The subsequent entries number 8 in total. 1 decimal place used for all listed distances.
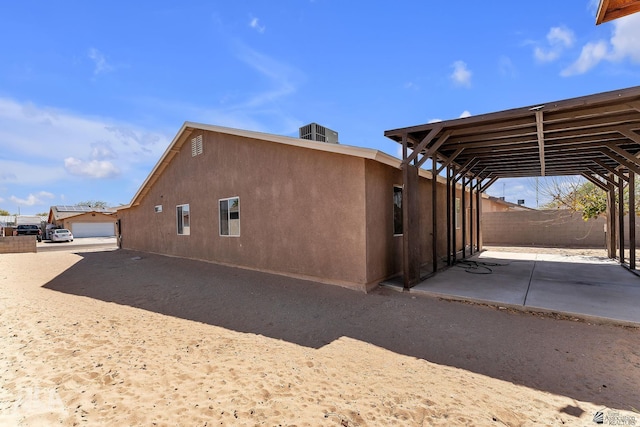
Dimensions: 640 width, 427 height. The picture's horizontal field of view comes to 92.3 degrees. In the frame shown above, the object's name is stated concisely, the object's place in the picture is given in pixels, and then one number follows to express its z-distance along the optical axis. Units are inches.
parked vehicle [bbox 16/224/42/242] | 1075.0
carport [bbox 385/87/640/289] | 218.7
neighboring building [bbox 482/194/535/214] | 861.2
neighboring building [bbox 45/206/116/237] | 1304.1
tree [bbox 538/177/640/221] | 516.4
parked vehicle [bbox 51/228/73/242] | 1075.9
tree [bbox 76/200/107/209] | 2893.7
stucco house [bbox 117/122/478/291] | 262.8
